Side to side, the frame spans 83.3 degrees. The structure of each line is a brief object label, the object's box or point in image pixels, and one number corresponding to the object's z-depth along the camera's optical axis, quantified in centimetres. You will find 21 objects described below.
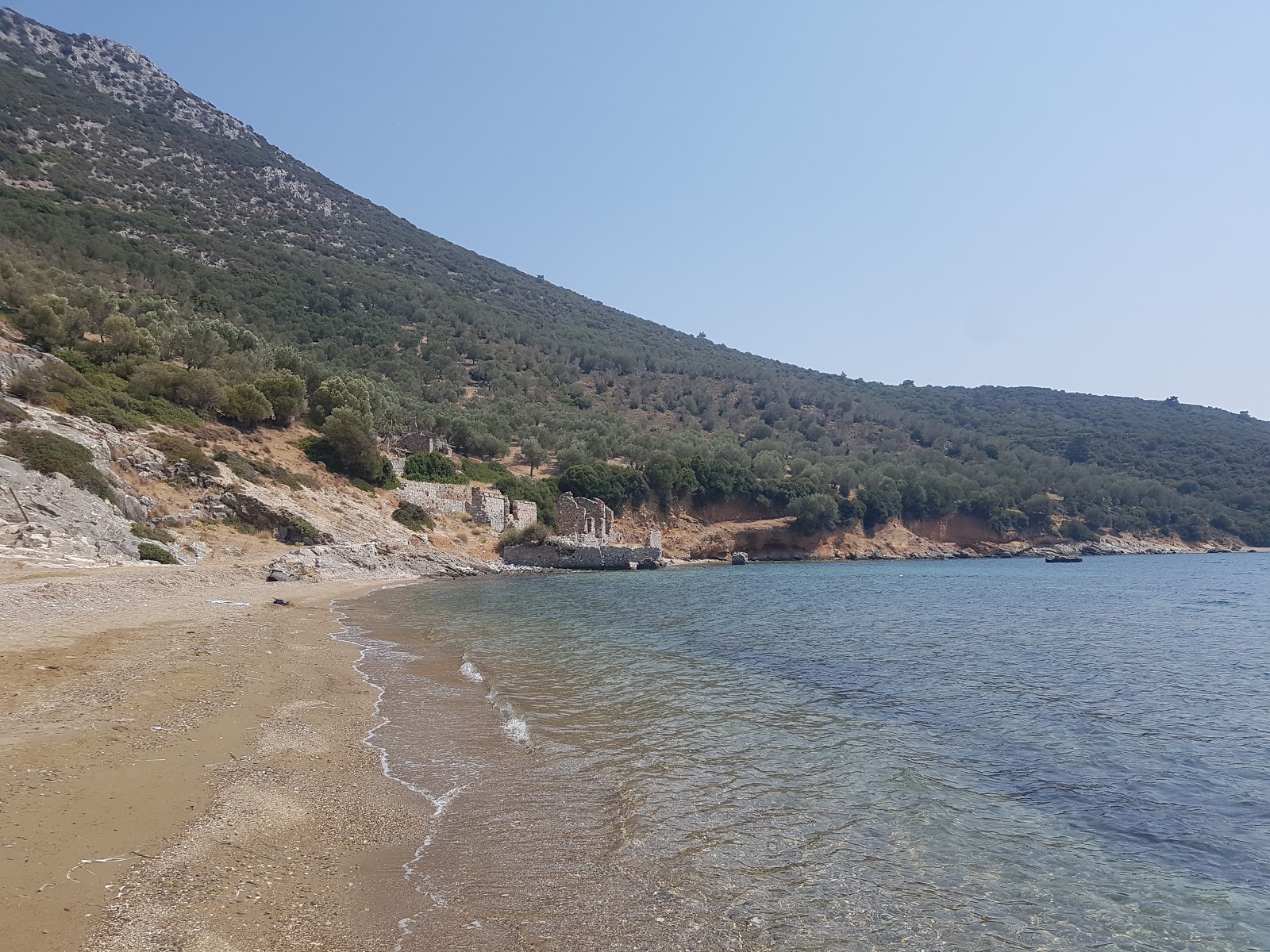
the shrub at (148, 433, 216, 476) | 3200
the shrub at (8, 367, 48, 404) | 2794
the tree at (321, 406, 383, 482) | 4319
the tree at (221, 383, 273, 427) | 4053
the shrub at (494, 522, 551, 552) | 4875
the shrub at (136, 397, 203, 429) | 3509
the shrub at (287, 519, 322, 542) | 3450
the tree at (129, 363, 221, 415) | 3691
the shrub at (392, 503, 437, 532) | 4400
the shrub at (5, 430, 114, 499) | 2338
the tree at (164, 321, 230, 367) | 4328
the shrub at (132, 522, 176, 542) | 2600
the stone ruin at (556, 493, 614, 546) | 5316
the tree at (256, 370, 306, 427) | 4362
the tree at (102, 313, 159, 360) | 3878
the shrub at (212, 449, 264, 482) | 3500
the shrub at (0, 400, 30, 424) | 2498
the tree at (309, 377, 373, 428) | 4662
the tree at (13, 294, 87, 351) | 3497
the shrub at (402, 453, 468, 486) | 4901
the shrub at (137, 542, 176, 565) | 2444
